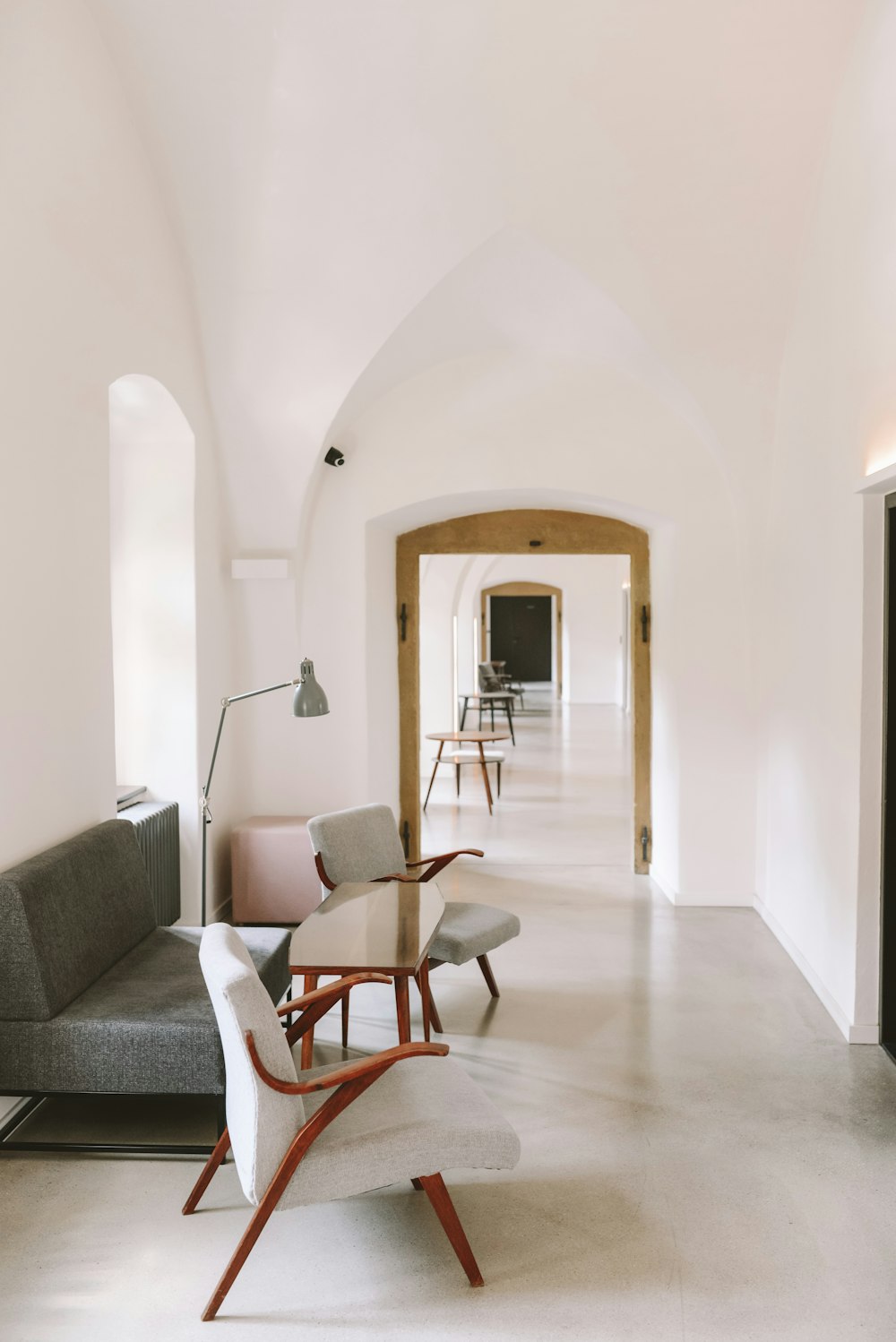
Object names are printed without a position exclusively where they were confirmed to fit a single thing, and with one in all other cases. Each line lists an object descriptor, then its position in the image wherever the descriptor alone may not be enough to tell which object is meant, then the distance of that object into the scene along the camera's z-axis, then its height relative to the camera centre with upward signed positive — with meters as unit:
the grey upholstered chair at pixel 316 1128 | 2.80 -1.37
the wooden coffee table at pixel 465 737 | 10.66 -1.02
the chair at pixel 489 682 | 18.64 -0.81
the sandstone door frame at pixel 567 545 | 7.77 +0.67
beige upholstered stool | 6.36 -1.43
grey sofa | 3.59 -1.29
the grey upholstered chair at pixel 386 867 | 4.78 -1.13
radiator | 5.41 -1.11
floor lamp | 4.84 -0.28
